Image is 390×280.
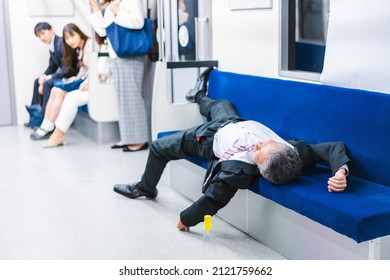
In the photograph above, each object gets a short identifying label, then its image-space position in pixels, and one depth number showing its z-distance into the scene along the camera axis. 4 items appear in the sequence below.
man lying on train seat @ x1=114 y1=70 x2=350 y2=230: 2.82
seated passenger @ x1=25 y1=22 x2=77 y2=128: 6.54
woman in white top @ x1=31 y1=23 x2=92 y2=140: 6.13
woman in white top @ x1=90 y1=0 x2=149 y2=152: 5.23
